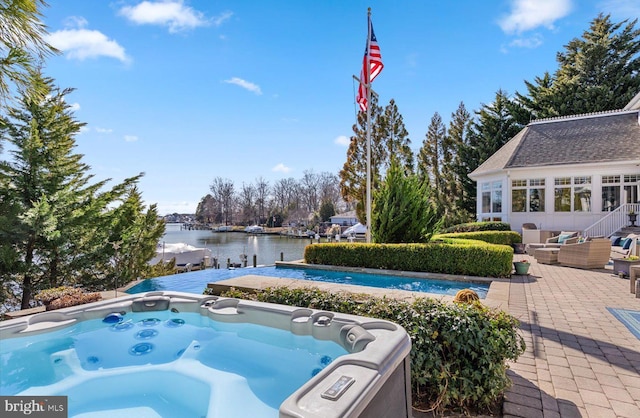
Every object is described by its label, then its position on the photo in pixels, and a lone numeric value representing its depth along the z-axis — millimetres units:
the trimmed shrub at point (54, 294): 5031
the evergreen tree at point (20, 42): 3434
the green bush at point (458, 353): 2650
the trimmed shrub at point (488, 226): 16141
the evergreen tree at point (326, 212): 48156
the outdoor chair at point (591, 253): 9430
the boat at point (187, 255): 18203
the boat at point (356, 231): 30591
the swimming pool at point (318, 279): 8358
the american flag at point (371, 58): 11938
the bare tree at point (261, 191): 58156
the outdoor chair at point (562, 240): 11433
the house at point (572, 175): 14758
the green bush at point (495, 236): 13828
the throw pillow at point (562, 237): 12458
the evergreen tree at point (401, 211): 10867
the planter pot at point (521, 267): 8734
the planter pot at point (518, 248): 13898
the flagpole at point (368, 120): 12047
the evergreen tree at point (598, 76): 22000
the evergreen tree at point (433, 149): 28859
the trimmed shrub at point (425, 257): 8719
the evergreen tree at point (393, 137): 22047
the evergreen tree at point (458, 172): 24406
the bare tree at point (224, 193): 60531
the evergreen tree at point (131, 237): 9812
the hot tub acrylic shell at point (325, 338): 1810
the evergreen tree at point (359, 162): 21609
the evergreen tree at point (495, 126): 23875
